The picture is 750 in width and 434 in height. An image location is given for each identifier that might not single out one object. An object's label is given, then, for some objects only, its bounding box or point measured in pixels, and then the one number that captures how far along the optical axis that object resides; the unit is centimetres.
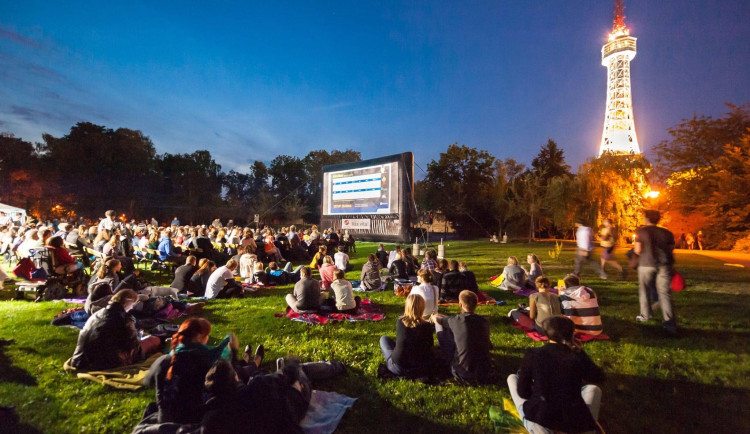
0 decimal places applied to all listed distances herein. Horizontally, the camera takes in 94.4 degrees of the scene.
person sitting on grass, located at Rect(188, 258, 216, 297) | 779
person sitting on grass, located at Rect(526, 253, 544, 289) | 865
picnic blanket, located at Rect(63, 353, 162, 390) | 358
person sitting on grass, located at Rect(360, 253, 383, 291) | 870
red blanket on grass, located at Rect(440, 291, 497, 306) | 719
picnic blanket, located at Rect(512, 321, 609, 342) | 498
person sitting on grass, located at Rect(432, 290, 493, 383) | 362
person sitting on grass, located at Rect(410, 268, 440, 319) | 558
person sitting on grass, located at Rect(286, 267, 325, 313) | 632
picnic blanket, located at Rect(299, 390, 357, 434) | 290
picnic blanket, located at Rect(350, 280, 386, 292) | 868
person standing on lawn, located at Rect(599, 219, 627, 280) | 822
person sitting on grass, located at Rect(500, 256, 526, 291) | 838
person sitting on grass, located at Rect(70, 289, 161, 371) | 376
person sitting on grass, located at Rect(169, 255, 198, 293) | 784
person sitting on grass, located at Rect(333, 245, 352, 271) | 1105
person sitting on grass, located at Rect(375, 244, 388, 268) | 1192
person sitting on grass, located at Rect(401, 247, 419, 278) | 966
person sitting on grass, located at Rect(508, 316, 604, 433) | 234
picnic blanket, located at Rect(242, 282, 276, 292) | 877
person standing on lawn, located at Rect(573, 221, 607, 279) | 873
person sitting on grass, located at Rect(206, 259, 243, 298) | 757
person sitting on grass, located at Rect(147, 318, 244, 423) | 253
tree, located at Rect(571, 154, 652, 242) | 2130
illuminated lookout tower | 5881
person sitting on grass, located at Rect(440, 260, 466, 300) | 715
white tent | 2051
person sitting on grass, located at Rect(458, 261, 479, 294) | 707
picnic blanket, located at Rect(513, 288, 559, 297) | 797
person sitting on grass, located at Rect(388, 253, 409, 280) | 914
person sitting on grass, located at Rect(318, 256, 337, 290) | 827
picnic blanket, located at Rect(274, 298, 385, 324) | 602
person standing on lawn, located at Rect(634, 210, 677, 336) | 513
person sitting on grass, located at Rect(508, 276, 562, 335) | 486
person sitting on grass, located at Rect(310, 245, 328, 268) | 1061
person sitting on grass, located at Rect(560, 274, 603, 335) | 502
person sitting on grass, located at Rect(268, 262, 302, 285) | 960
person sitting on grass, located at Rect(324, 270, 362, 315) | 633
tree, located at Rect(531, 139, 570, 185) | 4125
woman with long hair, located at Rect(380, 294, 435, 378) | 364
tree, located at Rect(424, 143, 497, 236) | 3534
